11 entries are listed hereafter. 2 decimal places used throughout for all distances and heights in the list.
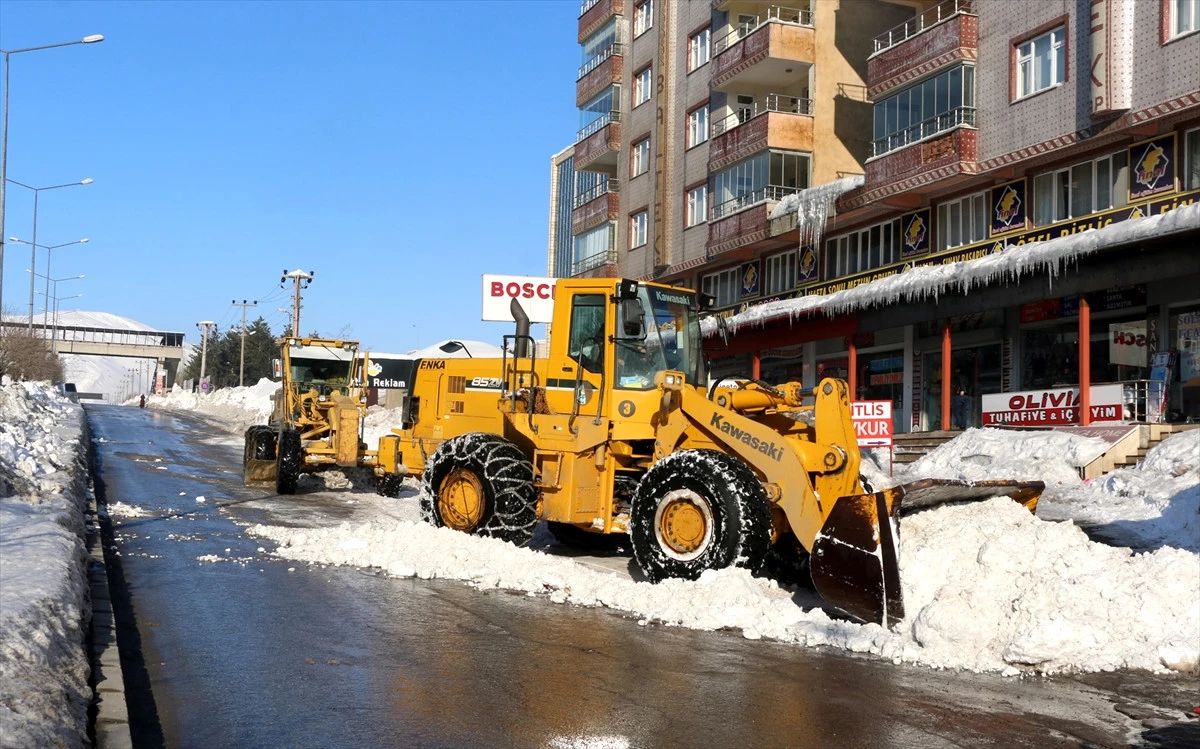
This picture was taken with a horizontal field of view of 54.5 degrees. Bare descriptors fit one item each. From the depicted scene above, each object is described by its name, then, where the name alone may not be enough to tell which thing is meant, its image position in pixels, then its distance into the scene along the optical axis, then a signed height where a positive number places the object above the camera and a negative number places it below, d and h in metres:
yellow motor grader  21.47 -0.13
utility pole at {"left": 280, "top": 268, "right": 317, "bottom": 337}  73.94 +8.26
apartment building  23.12 +5.98
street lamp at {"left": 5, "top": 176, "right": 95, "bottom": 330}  61.94 +6.63
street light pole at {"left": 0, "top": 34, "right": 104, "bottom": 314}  30.58 +8.39
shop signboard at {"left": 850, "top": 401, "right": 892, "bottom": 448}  19.02 +0.06
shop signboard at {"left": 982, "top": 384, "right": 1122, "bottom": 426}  23.86 +0.54
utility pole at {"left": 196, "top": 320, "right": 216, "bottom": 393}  107.25 +7.77
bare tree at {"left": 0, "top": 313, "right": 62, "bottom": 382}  50.89 +2.55
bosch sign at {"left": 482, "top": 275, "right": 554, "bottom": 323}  27.79 +2.99
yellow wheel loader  9.39 -0.39
